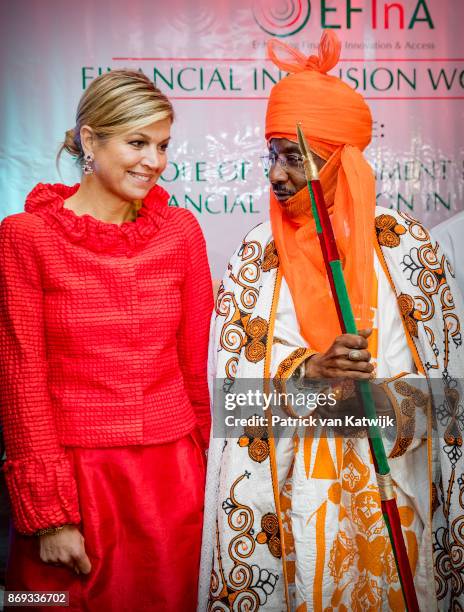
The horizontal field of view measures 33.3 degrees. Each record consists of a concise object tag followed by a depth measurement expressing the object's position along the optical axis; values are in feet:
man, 7.52
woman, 7.04
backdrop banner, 12.74
